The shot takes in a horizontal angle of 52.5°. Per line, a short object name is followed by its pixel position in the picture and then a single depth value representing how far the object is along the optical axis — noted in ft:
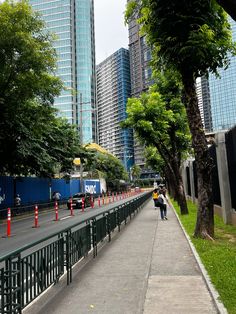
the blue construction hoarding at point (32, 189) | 61.41
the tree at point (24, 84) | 41.53
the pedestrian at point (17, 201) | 60.82
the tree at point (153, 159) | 109.07
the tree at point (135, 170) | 285.14
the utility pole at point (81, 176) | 89.52
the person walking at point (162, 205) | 40.71
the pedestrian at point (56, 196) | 77.12
